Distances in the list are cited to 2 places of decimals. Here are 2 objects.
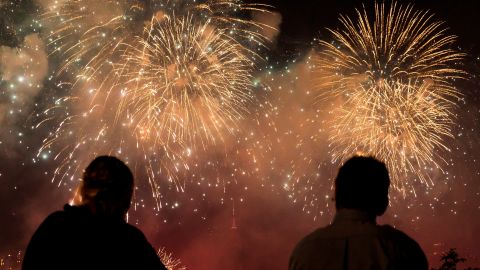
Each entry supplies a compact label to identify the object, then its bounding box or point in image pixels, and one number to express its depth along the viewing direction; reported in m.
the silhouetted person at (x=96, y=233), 3.04
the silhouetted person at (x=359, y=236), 2.71
